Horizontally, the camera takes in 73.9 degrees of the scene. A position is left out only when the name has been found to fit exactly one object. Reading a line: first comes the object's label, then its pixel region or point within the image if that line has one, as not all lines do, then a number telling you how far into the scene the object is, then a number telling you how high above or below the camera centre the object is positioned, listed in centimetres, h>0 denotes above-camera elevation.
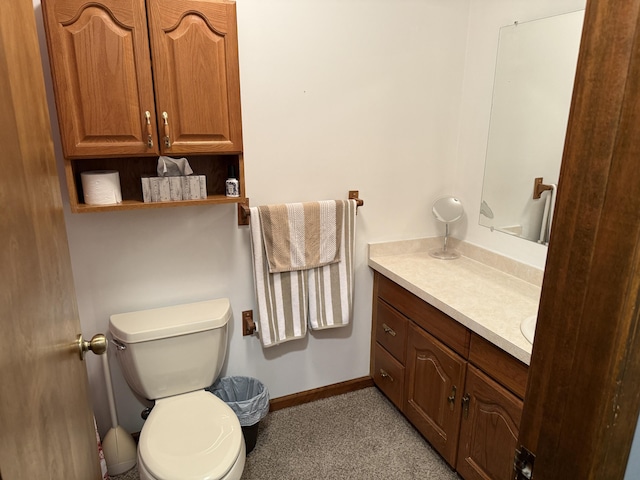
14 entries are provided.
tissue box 167 -23
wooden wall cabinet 142 +17
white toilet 148 -108
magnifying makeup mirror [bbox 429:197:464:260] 228 -43
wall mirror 176 +4
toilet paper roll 159 -22
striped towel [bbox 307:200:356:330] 213 -77
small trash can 193 -126
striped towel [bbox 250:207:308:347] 202 -82
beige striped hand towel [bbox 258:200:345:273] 196 -48
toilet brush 190 -139
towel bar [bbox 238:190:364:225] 192 -37
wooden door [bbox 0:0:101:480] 59 -27
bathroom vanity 155 -88
